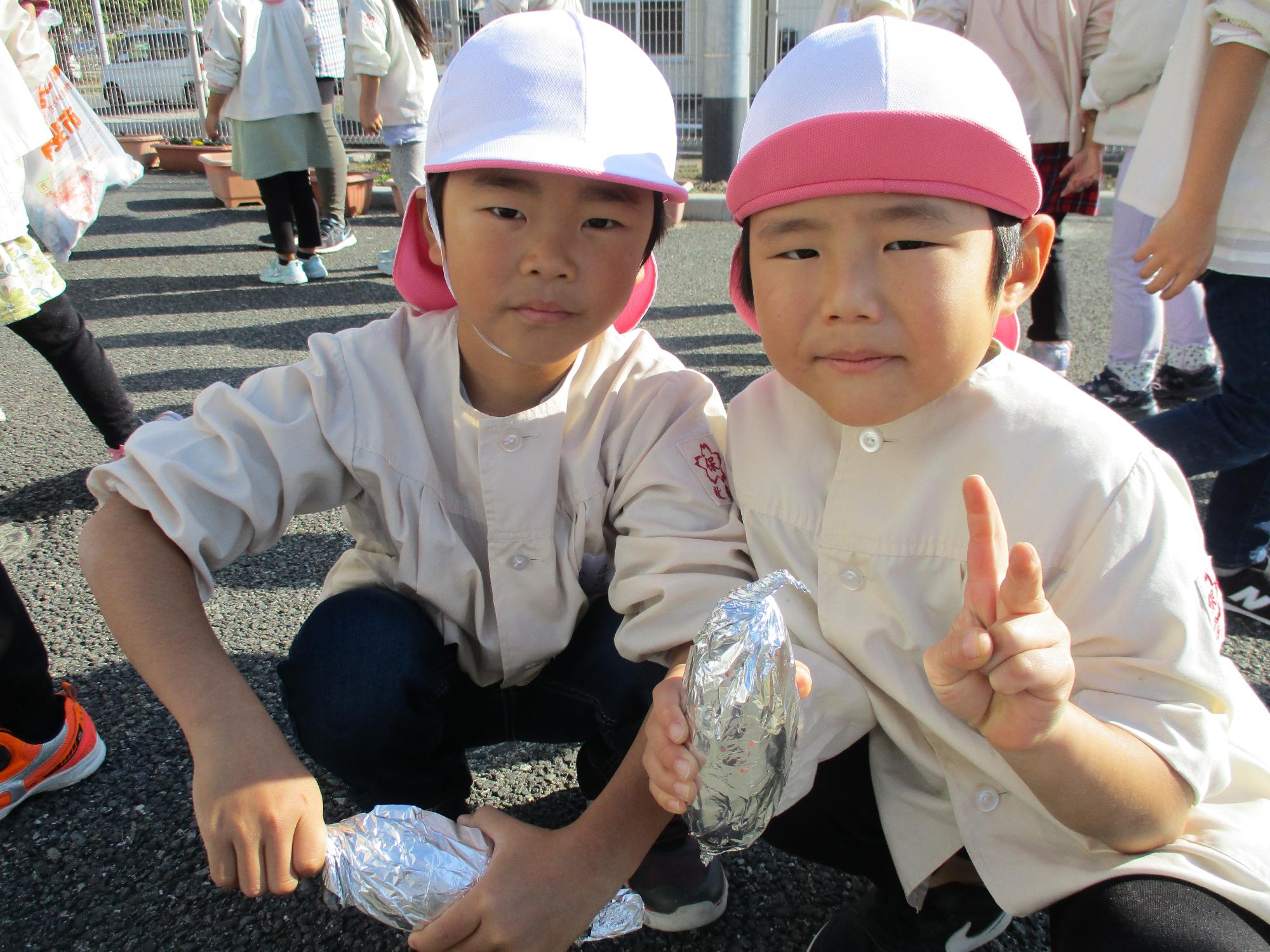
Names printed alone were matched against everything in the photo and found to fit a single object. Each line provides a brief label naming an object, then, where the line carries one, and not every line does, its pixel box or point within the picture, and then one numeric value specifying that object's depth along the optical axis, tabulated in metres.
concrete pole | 7.26
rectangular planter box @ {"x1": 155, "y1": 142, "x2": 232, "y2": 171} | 9.05
